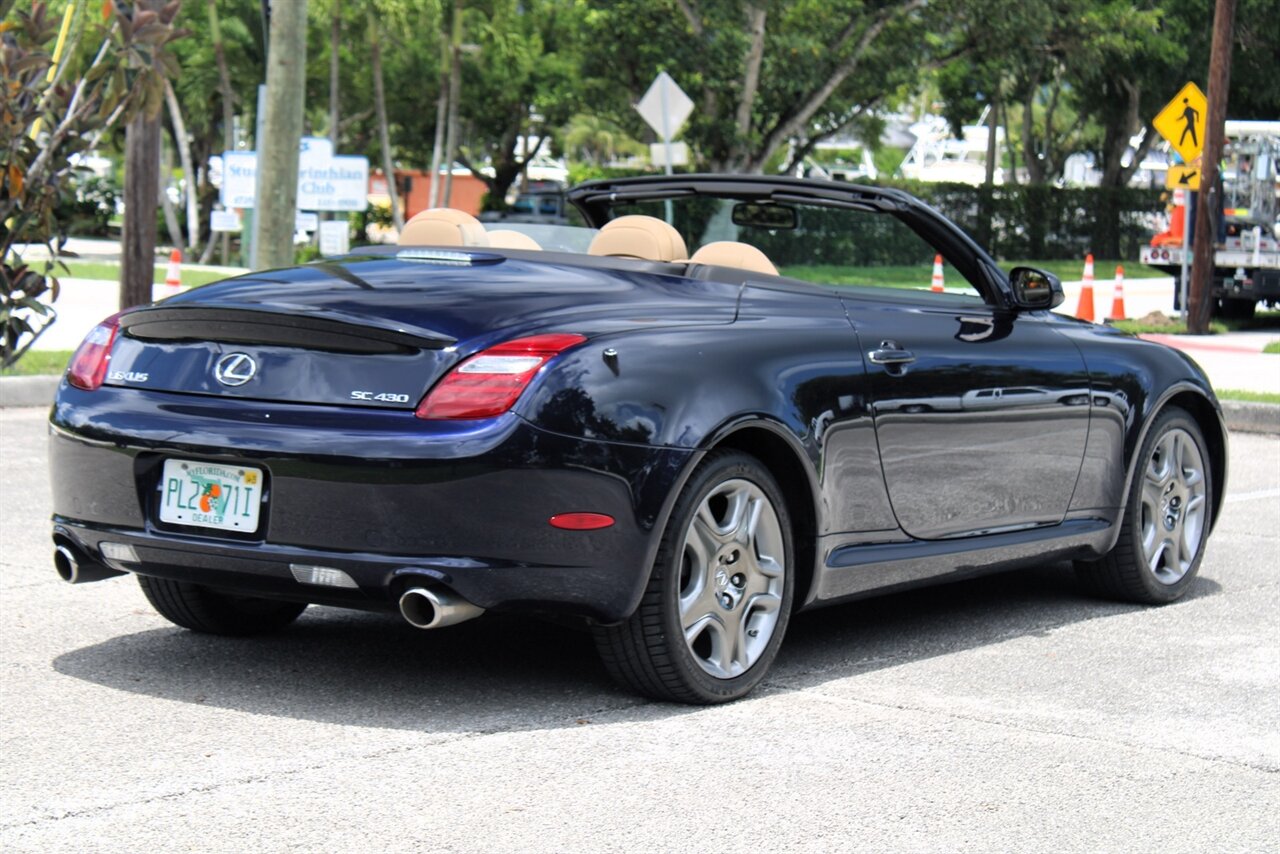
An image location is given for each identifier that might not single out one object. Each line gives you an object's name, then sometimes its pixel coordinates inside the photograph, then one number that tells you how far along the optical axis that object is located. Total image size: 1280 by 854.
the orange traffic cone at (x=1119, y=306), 23.98
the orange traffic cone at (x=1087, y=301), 23.33
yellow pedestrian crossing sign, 22.61
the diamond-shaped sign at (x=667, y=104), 22.73
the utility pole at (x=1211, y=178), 21.22
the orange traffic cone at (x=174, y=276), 18.20
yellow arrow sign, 22.52
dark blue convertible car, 4.73
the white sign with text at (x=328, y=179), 19.70
